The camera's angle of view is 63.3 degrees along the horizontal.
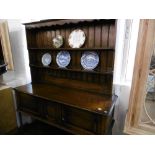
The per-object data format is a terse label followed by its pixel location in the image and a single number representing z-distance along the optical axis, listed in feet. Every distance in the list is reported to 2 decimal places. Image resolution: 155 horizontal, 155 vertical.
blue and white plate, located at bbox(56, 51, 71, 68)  5.46
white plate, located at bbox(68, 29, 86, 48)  4.89
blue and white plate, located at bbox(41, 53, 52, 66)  5.94
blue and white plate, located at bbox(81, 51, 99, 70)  4.84
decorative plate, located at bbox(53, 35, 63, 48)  5.41
